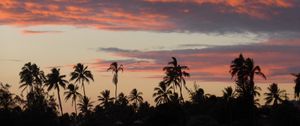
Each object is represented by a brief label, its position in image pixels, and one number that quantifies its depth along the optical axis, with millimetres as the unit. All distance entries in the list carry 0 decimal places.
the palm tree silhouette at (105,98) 166125
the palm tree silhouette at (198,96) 142038
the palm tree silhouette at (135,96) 172375
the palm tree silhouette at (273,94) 137500
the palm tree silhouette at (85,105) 166462
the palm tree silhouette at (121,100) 161125
